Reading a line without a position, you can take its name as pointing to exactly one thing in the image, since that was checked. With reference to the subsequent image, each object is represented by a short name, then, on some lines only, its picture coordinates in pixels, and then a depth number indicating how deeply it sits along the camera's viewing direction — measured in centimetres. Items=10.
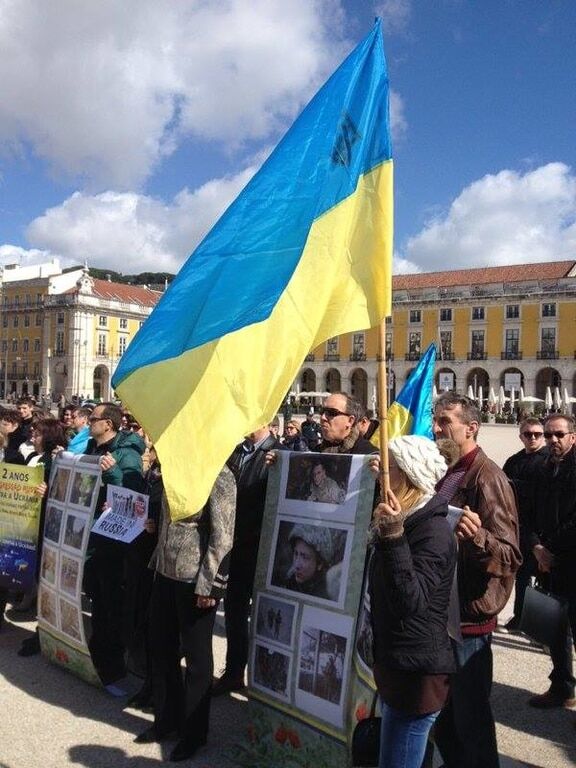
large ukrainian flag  340
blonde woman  251
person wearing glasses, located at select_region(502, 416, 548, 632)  565
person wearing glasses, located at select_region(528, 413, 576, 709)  446
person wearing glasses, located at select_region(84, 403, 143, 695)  479
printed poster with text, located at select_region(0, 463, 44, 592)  558
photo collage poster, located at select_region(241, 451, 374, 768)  344
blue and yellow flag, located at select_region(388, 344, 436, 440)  761
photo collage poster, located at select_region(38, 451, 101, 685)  482
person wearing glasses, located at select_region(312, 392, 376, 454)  453
